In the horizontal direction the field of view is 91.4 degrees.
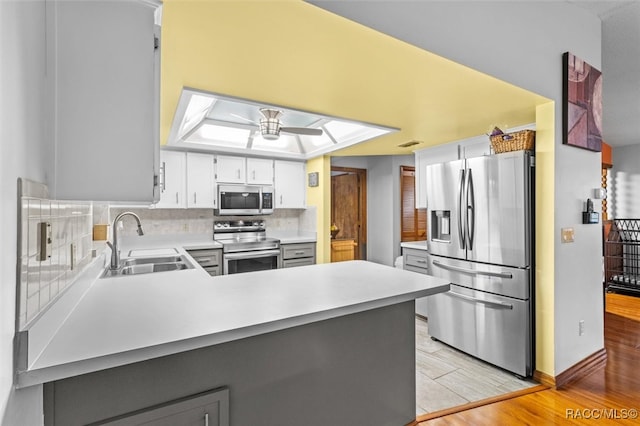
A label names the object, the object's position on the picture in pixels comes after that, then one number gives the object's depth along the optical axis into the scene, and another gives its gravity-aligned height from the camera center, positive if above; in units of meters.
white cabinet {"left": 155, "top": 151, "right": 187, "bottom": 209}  3.82 +0.44
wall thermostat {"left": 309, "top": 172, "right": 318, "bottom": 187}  4.63 +0.55
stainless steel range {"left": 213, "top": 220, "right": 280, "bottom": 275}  3.87 -0.39
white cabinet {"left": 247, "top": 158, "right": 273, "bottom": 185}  4.38 +0.64
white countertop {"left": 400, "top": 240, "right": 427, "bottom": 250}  3.57 -0.36
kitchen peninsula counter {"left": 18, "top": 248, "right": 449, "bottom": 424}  0.90 -0.37
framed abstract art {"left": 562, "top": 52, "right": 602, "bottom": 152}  2.38 +0.90
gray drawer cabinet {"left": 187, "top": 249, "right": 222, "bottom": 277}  3.73 -0.52
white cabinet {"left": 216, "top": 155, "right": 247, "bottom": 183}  4.16 +0.63
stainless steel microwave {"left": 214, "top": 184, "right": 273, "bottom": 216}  4.13 +0.22
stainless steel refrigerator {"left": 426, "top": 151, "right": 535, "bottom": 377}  2.40 -0.36
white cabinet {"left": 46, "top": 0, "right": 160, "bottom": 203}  1.02 +0.40
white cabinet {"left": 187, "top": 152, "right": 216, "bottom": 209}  3.98 +0.45
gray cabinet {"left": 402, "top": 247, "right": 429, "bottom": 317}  3.56 -0.56
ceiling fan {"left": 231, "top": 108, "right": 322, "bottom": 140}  2.94 +0.84
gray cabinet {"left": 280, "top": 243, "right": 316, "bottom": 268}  4.32 -0.55
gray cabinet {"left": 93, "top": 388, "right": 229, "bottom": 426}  1.01 -0.67
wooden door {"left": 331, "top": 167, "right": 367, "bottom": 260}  6.02 +0.16
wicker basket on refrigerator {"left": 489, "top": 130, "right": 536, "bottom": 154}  2.45 +0.60
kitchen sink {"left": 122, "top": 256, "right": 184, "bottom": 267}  2.74 -0.39
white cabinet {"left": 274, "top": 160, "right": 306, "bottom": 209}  4.62 +0.47
